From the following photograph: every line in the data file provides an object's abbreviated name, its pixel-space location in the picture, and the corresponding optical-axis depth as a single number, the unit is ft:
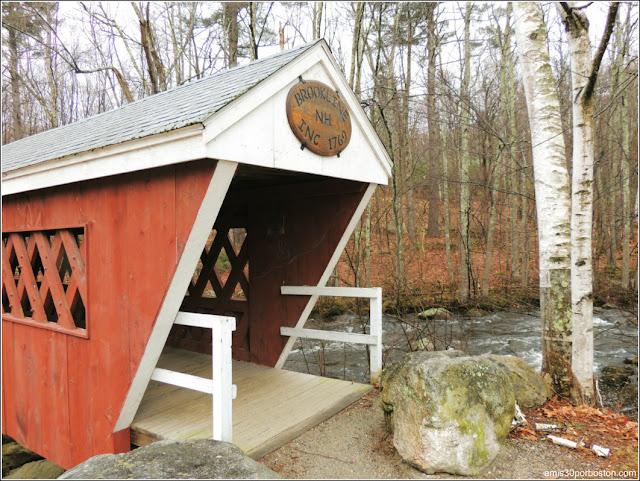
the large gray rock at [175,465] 6.79
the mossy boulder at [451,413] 8.43
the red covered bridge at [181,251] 9.41
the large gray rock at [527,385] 11.41
